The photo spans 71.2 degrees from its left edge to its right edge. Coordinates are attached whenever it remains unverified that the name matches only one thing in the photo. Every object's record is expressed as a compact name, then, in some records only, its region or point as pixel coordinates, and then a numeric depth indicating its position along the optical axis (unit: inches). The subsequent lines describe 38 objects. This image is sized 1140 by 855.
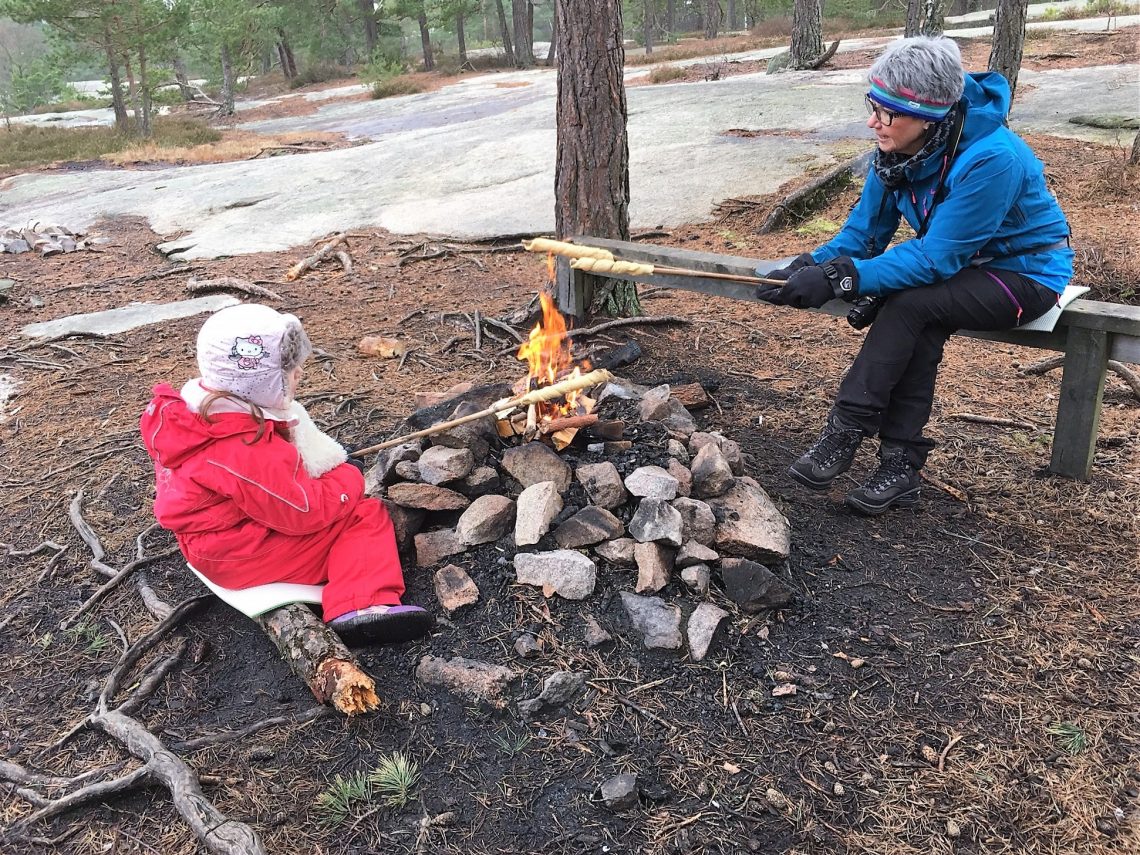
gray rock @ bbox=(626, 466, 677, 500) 118.0
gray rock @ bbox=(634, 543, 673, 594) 108.7
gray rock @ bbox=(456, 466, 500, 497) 128.5
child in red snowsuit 105.6
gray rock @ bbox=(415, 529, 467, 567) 121.4
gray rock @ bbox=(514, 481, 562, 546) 117.2
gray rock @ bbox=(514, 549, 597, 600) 111.3
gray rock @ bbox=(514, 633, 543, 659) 104.2
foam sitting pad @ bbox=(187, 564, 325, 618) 110.1
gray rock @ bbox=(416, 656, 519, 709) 99.0
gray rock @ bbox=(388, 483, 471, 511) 125.5
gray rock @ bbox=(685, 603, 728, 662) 103.0
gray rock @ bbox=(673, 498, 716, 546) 115.2
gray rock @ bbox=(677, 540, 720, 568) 111.3
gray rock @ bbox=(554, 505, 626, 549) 115.7
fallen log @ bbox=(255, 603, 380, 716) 97.7
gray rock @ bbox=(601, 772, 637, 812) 85.0
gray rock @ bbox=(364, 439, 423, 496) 133.8
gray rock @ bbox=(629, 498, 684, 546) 111.5
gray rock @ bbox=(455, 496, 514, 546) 121.0
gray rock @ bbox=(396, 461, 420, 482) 132.1
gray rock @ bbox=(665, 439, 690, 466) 130.9
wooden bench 123.0
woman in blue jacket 111.7
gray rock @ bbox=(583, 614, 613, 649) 105.1
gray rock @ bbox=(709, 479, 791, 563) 114.3
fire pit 109.5
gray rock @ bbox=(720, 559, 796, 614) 107.8
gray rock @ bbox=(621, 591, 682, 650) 104.0
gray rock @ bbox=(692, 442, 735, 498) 122.8
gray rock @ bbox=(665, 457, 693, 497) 121.9
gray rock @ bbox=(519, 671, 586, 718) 97.3
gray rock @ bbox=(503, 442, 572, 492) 126.6
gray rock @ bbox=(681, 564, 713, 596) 108.9
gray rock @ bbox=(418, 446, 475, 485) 127.5
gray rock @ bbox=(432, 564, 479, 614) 113.0
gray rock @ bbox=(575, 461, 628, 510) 120.6
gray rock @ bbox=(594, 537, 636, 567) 112.8
